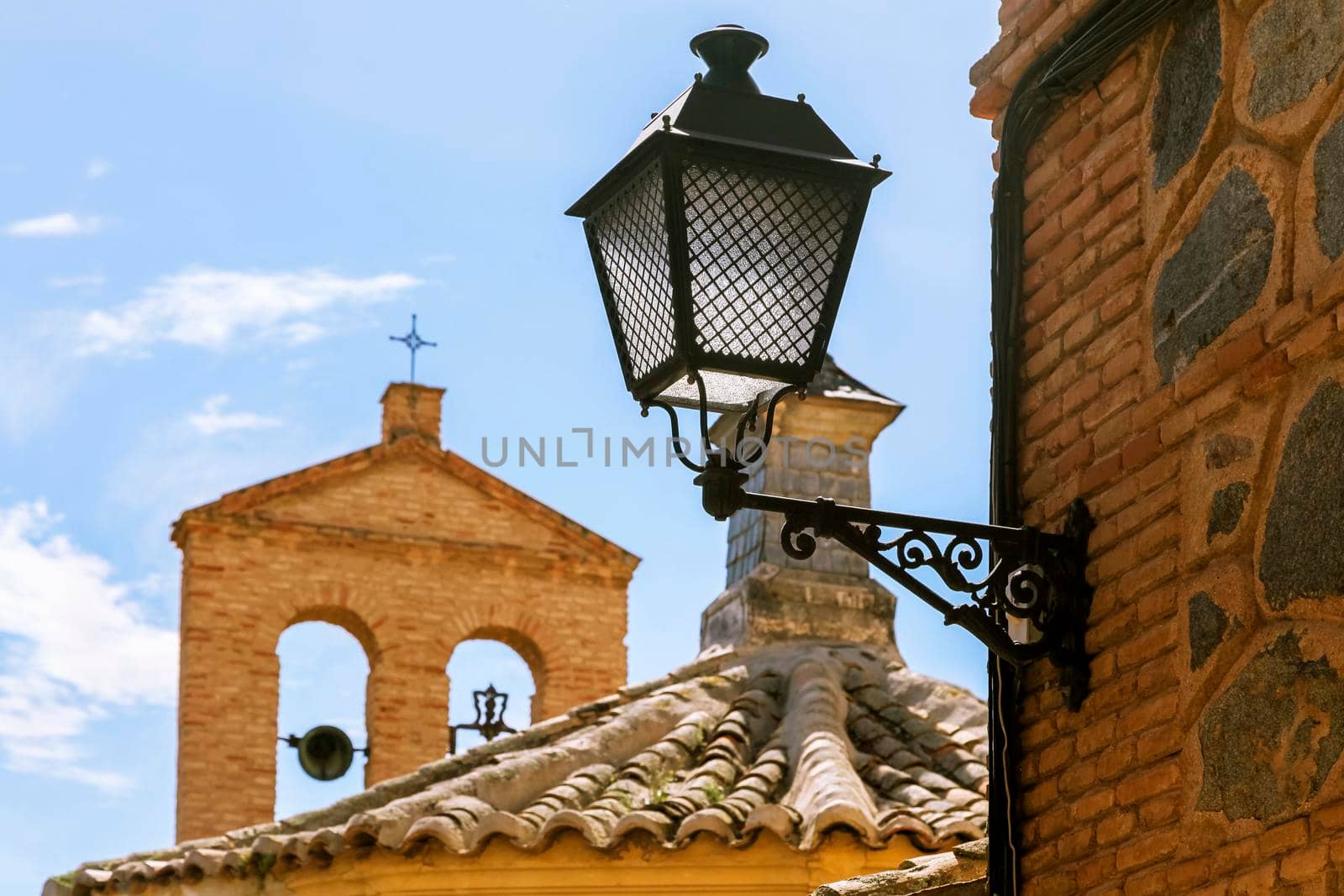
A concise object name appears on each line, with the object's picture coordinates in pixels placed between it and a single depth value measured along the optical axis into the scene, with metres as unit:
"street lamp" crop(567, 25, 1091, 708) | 4.24
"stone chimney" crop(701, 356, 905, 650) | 10.66
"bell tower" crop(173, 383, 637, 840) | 15.63
